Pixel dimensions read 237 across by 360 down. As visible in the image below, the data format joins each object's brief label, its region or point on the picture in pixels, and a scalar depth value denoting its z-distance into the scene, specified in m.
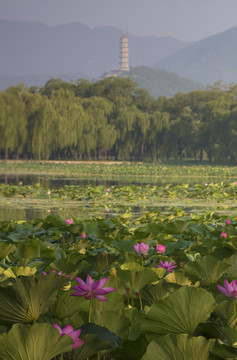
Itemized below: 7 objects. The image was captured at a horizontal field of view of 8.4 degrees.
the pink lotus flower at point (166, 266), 11.48
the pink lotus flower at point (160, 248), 14.61
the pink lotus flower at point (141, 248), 11.92
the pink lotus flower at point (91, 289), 9.46
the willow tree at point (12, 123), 188.41
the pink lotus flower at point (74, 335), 9.04
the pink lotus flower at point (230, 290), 9.60
